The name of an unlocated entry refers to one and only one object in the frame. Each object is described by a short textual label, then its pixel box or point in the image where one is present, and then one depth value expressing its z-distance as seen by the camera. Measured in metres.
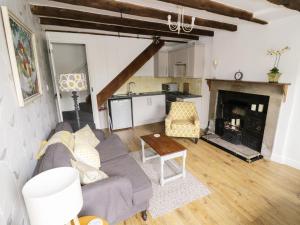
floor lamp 2.31
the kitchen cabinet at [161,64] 4.98
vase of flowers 2.61
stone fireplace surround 2.67
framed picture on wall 1.24
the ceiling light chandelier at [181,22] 2.32
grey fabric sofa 1.31
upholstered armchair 3.42
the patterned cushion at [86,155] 1.79
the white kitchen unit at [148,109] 4.63
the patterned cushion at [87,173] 1.41
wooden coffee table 2.23
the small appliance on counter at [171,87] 5.24
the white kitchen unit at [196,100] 4.23
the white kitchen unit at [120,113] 4.30
